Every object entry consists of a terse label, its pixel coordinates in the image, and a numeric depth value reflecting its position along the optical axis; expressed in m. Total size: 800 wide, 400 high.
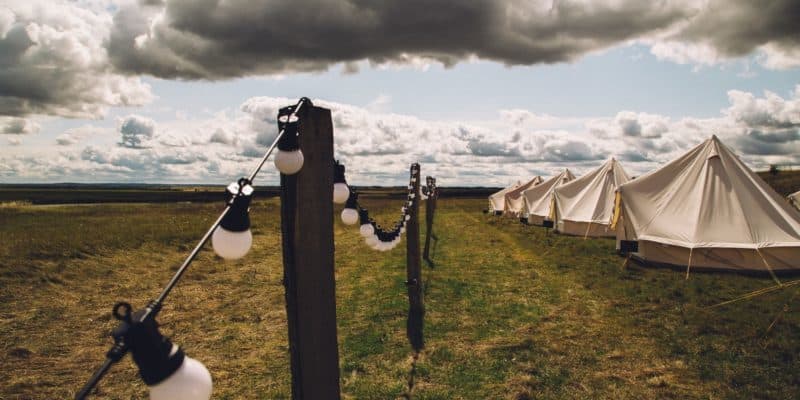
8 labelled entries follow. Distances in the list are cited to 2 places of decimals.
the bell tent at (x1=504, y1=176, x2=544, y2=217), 28.84
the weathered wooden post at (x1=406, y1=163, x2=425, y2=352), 7.13
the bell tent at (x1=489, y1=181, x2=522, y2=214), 32.48
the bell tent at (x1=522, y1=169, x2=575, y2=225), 23.23
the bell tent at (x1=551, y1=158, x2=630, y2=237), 17.88
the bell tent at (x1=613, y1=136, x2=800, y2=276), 10.94
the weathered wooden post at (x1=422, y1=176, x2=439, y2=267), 13.57
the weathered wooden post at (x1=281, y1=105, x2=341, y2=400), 2.68
